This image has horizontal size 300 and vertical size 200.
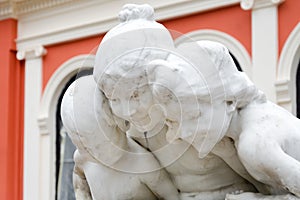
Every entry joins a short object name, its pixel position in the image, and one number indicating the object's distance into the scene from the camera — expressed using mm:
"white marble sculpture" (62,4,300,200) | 1961
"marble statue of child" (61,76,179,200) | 2114
